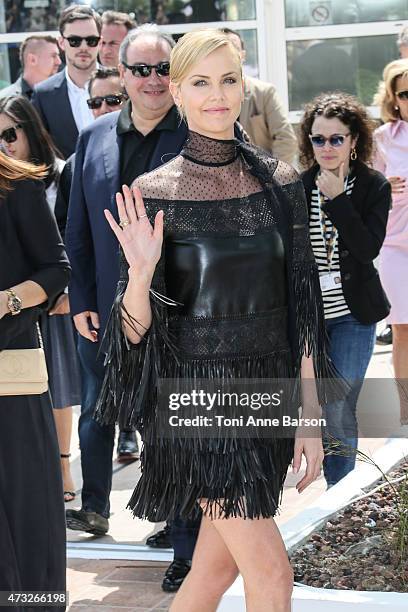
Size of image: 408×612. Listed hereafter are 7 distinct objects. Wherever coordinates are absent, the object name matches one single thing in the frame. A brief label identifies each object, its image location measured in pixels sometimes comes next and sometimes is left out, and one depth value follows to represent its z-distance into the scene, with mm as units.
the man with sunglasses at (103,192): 5602
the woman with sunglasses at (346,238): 5844
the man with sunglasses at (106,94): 7004
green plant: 4531
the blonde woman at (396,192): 7480
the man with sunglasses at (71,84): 8102
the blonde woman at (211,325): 3588
